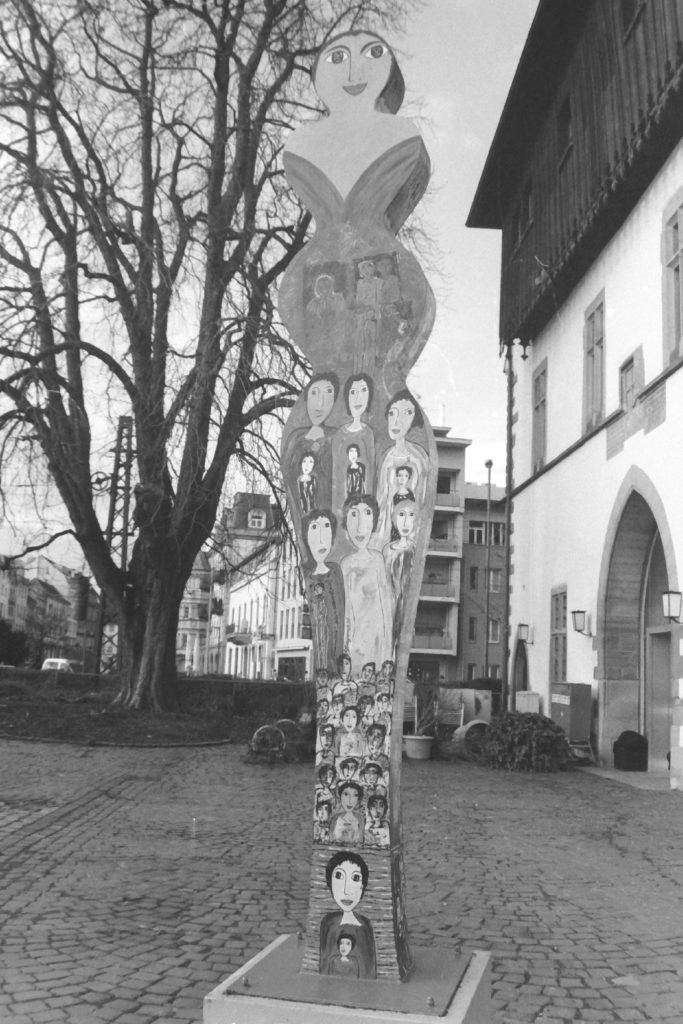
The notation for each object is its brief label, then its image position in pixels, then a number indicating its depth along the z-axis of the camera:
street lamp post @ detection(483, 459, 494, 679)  48.75
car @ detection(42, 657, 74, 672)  54.39
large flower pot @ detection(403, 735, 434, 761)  17.36
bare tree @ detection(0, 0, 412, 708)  18.19
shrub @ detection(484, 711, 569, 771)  16.08
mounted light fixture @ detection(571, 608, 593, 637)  18.02
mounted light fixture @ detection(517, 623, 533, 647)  22.56
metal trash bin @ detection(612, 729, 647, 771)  16.44
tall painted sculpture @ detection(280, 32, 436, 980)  3.72
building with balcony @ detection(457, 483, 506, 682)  60.12
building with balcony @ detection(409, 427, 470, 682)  58.97
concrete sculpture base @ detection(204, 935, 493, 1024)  3.26
